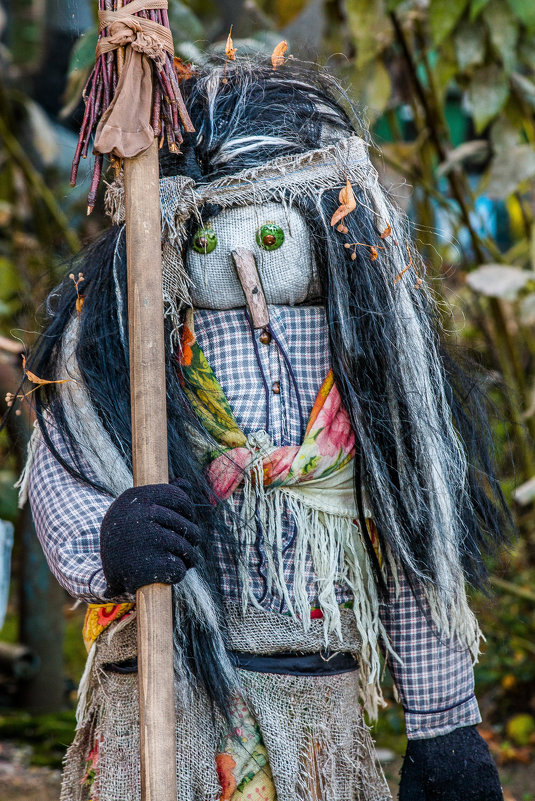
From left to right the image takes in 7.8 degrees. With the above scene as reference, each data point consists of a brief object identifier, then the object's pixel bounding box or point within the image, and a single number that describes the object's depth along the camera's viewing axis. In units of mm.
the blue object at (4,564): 4880
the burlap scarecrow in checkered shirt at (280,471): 4453
